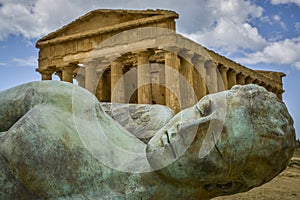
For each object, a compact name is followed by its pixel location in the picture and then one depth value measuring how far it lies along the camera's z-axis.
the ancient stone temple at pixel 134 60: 18.67
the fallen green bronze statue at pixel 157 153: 1.71
